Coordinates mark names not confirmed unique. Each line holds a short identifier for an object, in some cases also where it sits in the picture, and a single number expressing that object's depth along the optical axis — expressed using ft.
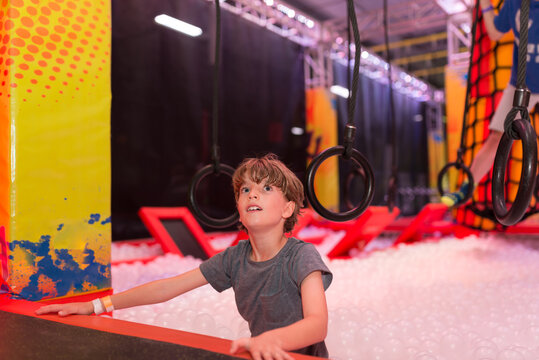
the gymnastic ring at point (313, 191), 3.60
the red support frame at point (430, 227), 11.72
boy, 3.14
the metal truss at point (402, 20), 19.49
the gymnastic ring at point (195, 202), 4.40
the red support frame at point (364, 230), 10.02
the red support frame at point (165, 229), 9.45
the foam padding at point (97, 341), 2.50
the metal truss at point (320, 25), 18.32
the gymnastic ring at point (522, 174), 3.24
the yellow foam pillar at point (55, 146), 4.17
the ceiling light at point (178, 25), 14.98
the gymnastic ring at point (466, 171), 5.90
